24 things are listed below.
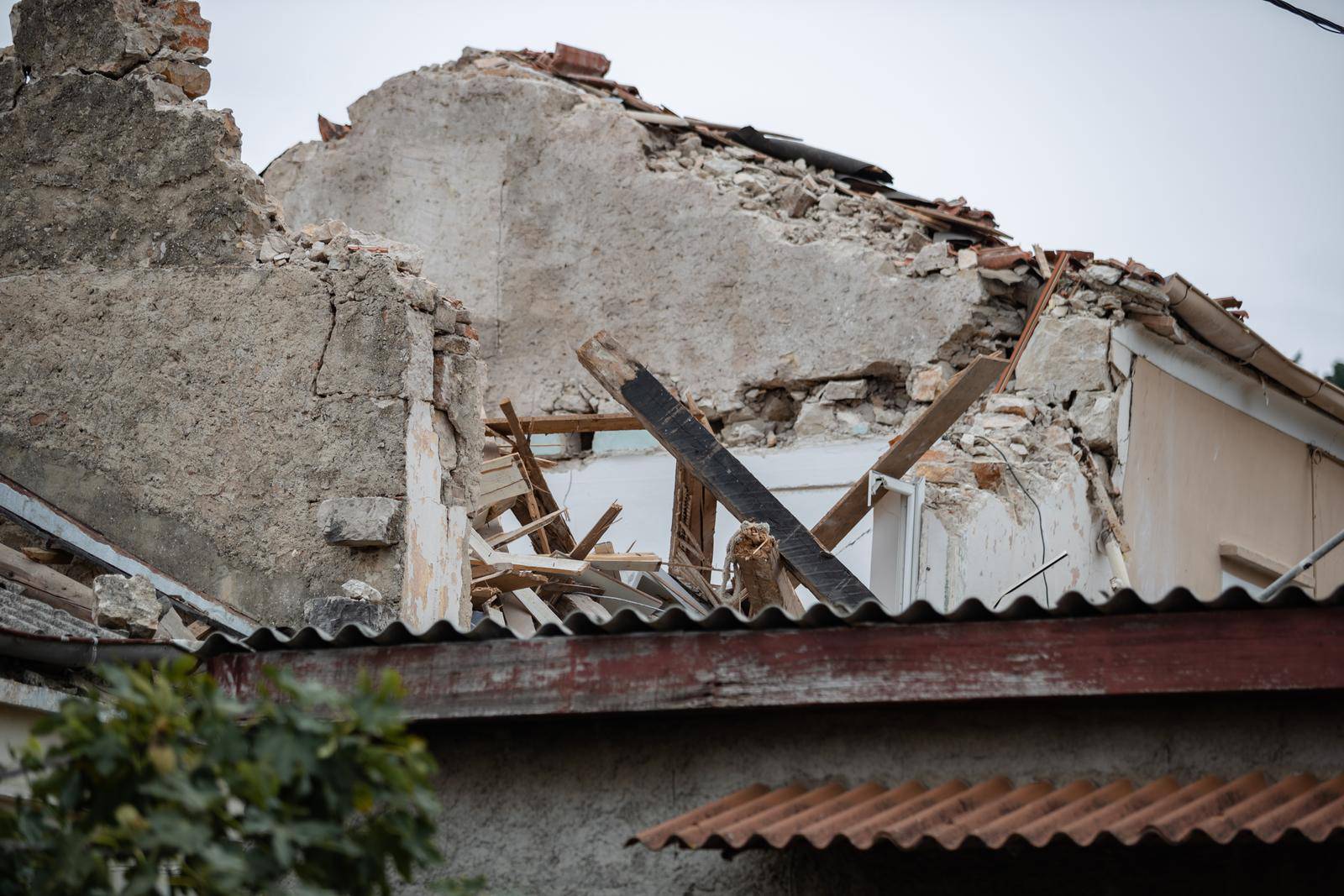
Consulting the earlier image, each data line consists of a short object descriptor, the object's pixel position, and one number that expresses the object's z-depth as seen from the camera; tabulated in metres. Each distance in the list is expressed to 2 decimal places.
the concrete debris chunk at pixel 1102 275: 20.58
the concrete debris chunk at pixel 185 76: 15.38
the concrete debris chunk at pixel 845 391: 22.49
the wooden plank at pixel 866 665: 8.51
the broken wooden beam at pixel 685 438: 15.68
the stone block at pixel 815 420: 22.50
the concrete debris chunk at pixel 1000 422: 19.53
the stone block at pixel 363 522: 13.61
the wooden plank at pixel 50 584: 12.45
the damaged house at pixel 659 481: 8.75
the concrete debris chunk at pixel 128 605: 11.75
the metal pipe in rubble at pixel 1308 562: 9.35
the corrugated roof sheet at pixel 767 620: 8.55
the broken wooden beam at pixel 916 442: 15.45
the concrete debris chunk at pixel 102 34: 15.31
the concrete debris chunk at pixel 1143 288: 20.50
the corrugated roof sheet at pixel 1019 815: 7.86
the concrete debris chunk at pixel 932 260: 22.23
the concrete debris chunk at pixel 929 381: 21.69
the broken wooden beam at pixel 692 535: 18.66
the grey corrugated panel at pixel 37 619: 11.03
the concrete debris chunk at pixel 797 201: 23.64
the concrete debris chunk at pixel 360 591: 13.37
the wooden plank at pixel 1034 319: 20.69
